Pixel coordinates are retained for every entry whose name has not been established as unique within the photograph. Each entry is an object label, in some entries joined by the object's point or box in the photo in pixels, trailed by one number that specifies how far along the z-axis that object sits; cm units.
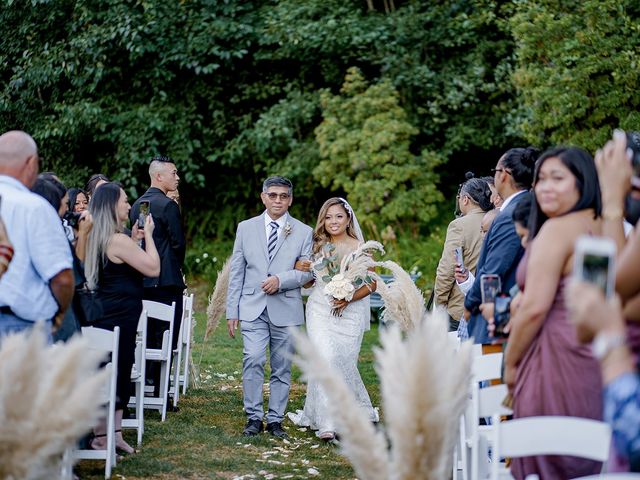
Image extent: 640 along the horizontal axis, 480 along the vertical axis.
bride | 813
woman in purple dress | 371
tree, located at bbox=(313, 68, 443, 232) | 1695
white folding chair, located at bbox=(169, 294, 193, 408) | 901
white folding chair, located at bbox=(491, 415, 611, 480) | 329
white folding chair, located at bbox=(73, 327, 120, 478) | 612
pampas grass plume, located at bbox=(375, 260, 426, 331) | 793
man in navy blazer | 551
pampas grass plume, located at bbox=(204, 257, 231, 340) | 1002
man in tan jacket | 756
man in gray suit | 803
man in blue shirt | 441
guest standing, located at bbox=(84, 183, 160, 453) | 669
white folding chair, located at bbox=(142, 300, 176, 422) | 822
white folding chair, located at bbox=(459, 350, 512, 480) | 443
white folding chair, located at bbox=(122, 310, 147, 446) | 738
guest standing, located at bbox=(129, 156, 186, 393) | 880
